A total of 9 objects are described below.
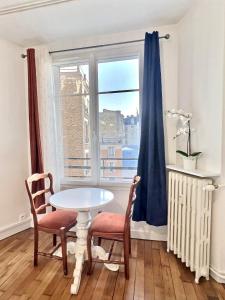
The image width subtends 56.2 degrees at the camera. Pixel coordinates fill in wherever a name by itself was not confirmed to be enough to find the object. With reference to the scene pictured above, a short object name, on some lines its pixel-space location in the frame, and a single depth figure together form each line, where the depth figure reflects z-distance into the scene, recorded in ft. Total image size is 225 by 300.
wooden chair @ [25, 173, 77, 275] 6.58
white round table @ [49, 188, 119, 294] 6.12
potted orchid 6.71
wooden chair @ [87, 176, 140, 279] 6.34
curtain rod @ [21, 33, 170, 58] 7.99
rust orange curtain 9.30
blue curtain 7.89
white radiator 5.94
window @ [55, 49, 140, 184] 9.01
